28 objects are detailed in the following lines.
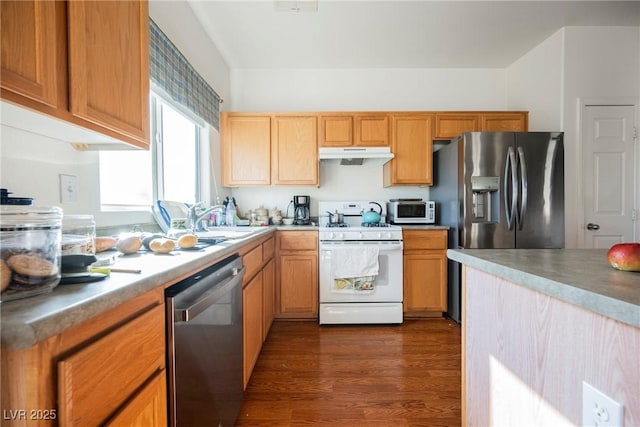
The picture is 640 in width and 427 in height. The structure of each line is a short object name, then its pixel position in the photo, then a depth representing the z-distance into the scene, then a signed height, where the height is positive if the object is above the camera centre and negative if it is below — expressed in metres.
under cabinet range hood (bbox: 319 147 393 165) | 2.82 +0.55
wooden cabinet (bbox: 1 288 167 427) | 0.42 -0.29
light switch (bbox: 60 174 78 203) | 1.10 +0.08
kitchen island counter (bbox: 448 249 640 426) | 0.53 -0.31
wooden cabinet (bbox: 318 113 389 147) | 3.02 +0.83
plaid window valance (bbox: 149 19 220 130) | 1.59 +0.88
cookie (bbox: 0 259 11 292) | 0.49 -0.11
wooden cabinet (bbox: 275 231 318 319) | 2.72 -0.63
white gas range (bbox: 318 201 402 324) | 2.59 -0.61
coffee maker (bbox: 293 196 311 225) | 3.17 +0.00
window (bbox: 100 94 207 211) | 1.52 +0.28
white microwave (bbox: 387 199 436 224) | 2.97 -0.04
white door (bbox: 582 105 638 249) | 2.66 +0.38
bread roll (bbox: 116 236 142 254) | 1.05 -0.13
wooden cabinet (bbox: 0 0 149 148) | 0.66 +0.42
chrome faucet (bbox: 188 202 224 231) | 1.80 -0.05
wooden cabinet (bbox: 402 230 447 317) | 2.75 -0.61
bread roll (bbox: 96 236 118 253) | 1.00 -0.12
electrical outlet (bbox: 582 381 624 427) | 0.53 -0.39
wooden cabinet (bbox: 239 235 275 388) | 1.59 -0.60
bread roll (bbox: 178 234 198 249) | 1.17 -0.13
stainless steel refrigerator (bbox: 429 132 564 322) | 2.54 +0.17
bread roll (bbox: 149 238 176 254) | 1.07 -0.14
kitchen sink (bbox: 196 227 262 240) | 1.62 -0.16
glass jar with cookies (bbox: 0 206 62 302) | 0.50 -0.08
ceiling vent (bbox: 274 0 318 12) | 2.03 +1.46
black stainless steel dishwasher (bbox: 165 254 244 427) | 0.81 -0.48
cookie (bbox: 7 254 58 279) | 0.51 -0.10
